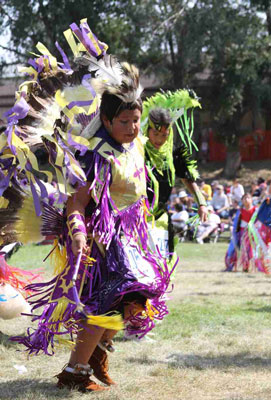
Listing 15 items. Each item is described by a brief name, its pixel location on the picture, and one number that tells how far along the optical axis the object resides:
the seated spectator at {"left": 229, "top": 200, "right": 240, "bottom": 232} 15.41
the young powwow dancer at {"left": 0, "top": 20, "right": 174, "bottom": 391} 3.19
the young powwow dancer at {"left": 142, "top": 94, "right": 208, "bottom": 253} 4.78
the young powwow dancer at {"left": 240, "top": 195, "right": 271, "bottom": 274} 8.79
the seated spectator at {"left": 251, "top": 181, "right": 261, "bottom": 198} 14.72
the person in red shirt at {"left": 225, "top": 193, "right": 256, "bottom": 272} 9.24
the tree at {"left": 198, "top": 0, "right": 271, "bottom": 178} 21.92
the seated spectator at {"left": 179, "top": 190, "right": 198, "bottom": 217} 14.44
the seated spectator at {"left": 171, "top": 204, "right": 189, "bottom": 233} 13.80
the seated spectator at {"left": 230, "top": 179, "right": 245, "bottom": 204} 15.48
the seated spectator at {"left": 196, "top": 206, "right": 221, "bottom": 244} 14.27
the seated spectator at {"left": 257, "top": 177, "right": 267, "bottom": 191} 14.70
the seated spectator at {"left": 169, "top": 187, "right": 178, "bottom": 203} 16.76
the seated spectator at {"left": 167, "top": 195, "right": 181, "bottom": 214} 14.58
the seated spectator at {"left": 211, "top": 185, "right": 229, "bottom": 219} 15.76
